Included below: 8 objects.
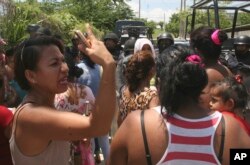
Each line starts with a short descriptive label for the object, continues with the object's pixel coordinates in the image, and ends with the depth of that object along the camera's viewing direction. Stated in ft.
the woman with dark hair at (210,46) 11.25
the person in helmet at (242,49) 20.44
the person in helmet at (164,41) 20.40
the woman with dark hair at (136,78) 10.93
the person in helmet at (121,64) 17.08
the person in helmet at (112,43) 23.80
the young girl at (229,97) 9.21
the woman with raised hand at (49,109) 5.95
